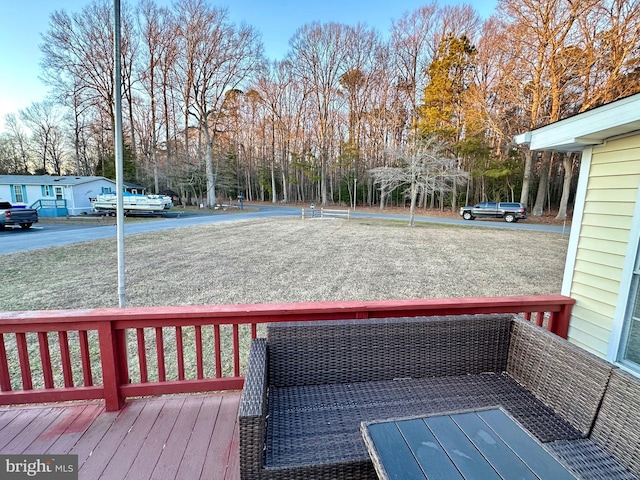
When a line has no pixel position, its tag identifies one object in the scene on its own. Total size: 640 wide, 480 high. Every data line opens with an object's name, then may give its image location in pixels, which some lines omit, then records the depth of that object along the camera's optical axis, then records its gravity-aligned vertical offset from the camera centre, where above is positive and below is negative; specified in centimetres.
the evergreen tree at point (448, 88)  1764 +635
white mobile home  1727 -29
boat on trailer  1706 -76
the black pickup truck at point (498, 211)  1553 -75
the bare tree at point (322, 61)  2141 +956
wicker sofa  113 -94
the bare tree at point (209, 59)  1817 +836
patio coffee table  87 -78
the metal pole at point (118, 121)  260 +61
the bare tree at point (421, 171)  1380 +115
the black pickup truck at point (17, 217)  1127 -107
